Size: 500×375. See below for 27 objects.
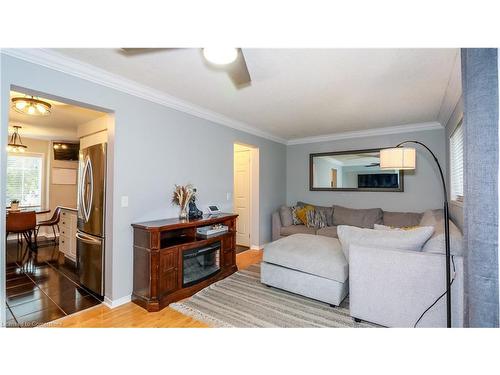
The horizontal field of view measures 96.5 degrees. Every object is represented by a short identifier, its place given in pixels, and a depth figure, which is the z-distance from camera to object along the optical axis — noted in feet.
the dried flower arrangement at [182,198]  9.74
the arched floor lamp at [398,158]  8.02
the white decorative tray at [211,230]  9.52
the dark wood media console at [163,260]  7.60
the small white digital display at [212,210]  11.36
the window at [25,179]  17.13
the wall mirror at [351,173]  14.57
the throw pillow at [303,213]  15.10
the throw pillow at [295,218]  15.35
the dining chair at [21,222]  12.92
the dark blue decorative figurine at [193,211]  10.00
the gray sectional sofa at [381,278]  5.78
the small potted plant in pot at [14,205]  14.75
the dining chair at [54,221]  14.42
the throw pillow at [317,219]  14.65
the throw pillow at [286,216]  15.38
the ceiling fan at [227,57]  4.41
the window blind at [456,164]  9.73
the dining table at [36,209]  16.60
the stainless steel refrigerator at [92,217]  8.30
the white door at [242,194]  15.85
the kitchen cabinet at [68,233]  12.05
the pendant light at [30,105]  8.99
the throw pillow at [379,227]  7.63
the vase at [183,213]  9.77
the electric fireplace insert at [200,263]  8.73
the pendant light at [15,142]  15.06
